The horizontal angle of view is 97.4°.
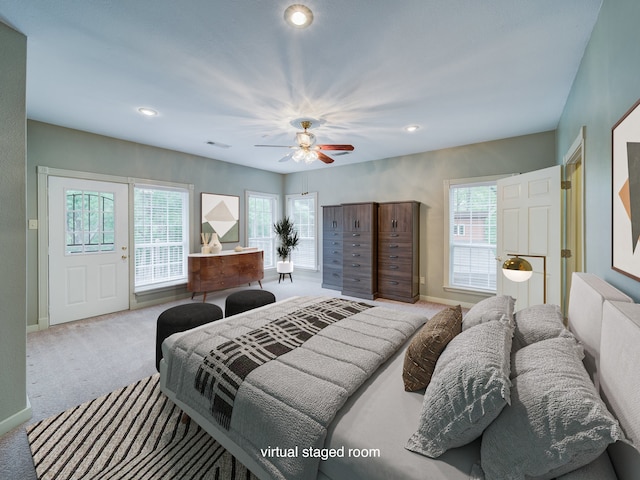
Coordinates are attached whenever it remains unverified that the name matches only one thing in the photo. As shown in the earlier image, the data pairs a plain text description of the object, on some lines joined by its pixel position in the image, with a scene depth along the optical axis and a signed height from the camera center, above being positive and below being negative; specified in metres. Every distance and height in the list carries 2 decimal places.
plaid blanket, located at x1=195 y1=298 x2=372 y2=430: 1.48 -0.67
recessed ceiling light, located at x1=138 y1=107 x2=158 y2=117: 3.23 +1.50
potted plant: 6.54 -0.06
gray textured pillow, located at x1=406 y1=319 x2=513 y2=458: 0.94 -0.56
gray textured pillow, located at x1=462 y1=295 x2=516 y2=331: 1.57 -0.42
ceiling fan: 3.30 +1.09
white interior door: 2.94 +0.14
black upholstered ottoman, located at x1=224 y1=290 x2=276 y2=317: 3.13 -0.70
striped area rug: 1.59 -1.30
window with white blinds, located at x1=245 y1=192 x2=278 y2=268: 6.35 +0.41
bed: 0.87 -0.76
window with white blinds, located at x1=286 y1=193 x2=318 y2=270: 6.60 +0.33
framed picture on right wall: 1.20 +0.21
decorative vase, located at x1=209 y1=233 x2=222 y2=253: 5.28 -0.11
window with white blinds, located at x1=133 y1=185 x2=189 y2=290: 4.63 +0.08
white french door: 3.75 -0.13
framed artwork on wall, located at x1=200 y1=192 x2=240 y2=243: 5.39 +0.48
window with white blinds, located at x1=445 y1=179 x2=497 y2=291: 4.48 +0.09
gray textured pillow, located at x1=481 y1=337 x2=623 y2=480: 0.77 -0.55
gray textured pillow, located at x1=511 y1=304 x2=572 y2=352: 1.37 -0.44
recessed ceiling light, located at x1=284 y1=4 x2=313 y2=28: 1.75 +1.44
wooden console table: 4.83 -0.56
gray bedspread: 1.19 -0.71
